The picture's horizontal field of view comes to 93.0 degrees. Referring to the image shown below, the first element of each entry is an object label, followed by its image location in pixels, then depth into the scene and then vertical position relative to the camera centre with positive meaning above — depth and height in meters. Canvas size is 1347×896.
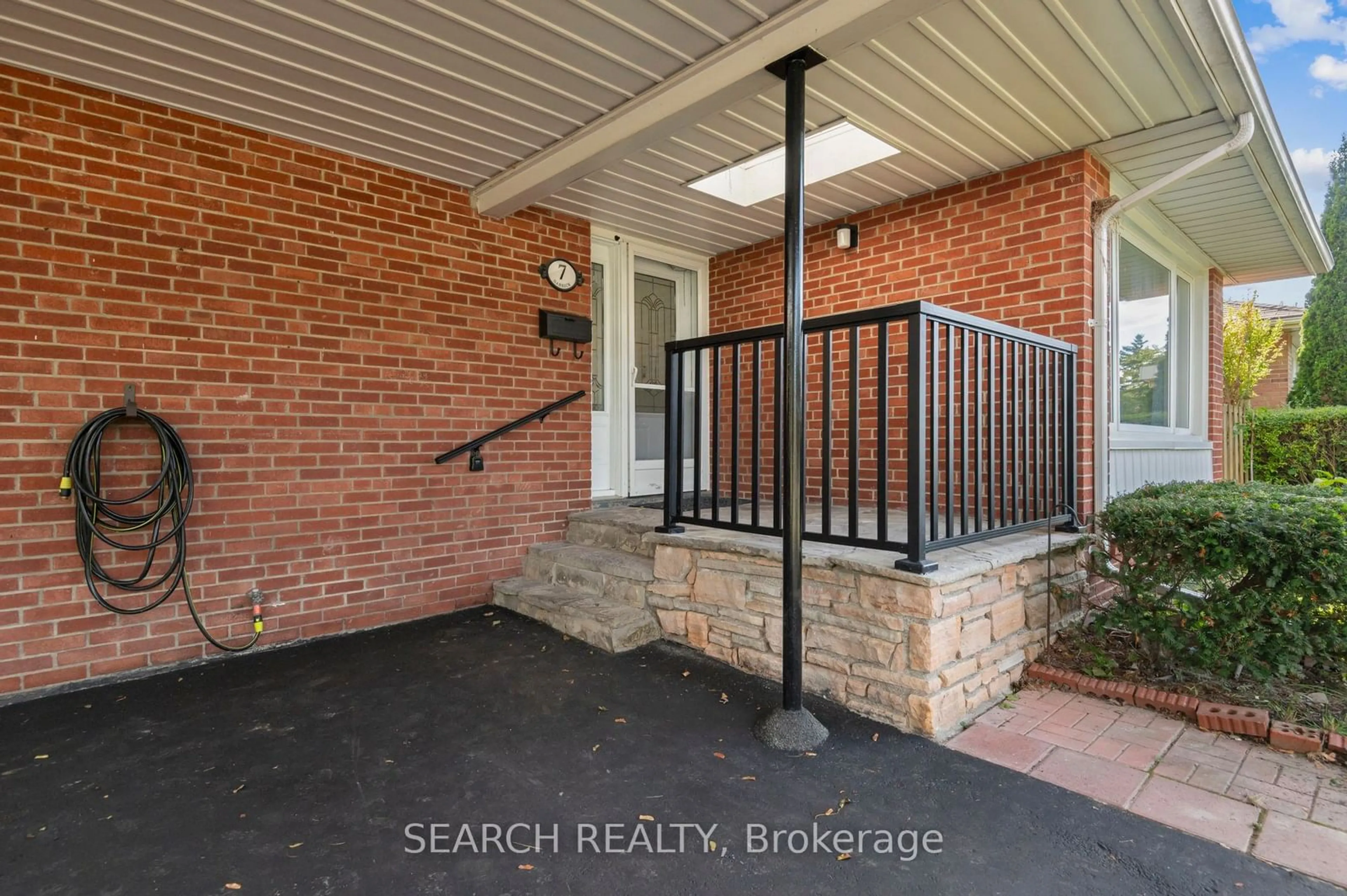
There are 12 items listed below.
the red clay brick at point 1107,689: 2.49 -1.00
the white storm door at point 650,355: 4.88 +0.65
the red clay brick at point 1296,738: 2.06 -0.99
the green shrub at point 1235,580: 2.33 -0.56
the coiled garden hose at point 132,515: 2.59 -0.28
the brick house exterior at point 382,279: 2.60 +0.85
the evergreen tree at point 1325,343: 10.27 +1.50
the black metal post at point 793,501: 2.20 -0.22
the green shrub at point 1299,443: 7.08 -0.09
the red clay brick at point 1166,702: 2.35 -1.00
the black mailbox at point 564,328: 4.11 +0.74
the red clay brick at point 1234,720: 2.18 -0.99
